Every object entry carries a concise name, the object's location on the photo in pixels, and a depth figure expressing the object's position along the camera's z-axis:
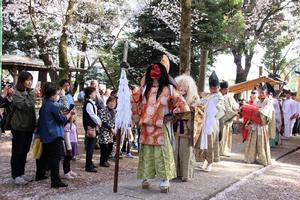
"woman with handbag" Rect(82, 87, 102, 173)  6.84
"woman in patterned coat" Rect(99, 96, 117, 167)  7.43
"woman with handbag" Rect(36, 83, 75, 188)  5.82
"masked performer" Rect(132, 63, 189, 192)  5.88
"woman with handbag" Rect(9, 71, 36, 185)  5.91
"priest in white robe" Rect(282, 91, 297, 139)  13.82
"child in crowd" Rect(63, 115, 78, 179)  6.56
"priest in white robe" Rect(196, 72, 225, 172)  7.46
